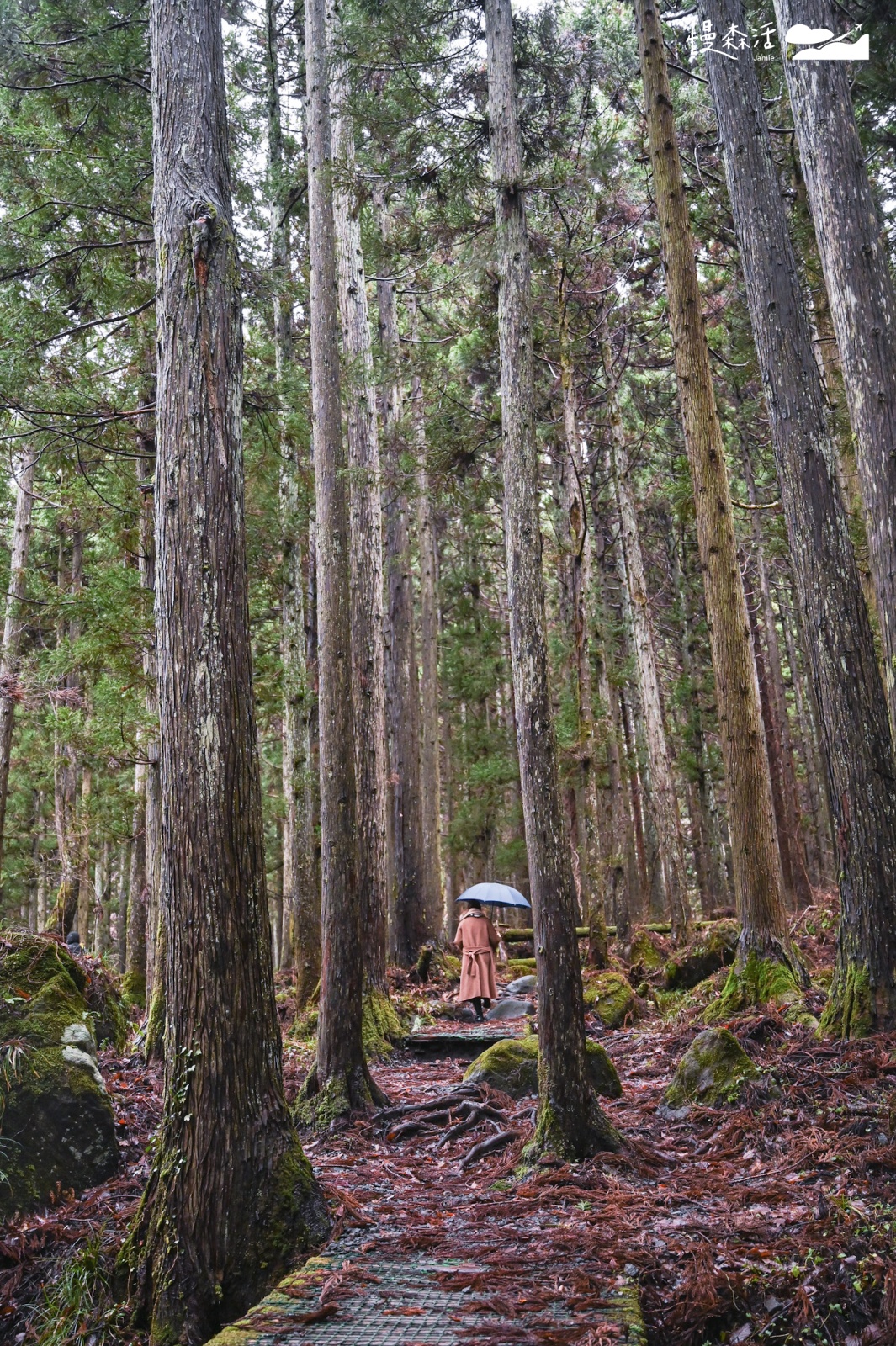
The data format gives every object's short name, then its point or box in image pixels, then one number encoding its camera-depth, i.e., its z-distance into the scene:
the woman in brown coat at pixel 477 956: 12.58
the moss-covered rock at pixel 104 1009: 8.39
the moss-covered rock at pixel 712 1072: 6.70
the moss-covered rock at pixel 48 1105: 5.46
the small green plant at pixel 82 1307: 4.12
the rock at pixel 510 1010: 13.00
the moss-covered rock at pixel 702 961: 12.10
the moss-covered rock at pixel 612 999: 11.45
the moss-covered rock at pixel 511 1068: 8.03
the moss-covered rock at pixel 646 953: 14.78
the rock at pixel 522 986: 15.85
